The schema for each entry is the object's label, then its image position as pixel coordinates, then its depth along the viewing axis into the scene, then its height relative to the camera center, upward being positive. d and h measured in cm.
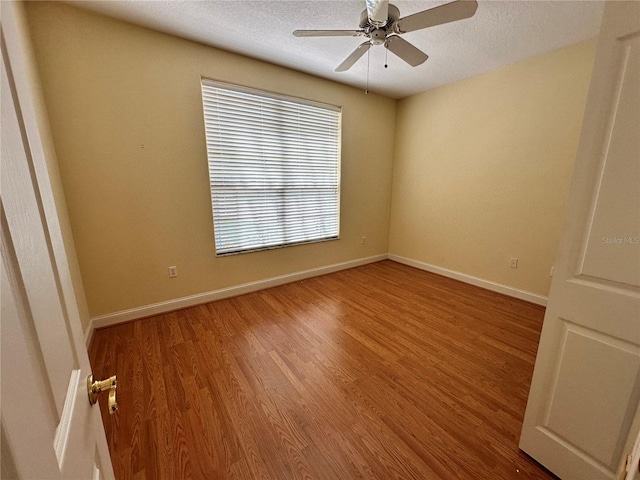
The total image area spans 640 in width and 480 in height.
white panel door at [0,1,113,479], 31 -21
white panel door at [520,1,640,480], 90 -39
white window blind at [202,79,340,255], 276 +23
